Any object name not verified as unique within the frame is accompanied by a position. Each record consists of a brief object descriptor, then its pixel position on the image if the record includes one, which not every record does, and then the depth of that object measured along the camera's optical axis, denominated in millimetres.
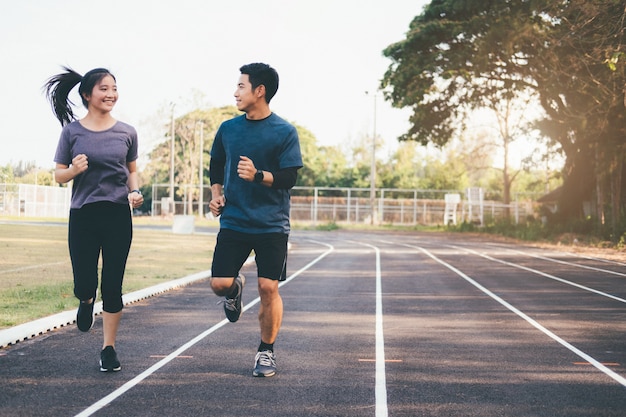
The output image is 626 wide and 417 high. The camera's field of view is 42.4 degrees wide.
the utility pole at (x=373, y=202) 56531
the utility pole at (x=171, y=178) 48169
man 5652
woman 5727
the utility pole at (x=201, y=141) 61056
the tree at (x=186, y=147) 68188
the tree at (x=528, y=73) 23797
